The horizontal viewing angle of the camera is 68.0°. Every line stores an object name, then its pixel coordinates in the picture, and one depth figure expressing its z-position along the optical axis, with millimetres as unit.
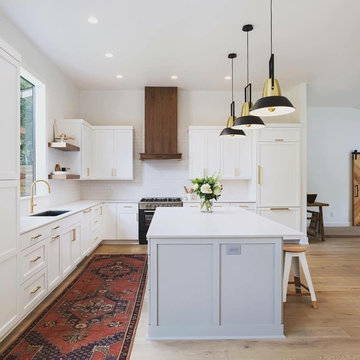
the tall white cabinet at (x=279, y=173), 5109
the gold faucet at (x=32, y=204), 3359
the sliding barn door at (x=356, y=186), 7059
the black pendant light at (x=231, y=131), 3333
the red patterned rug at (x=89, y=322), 2033
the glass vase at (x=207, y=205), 3279
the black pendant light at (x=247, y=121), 2787
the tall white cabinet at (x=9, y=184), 2084
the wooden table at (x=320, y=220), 5578
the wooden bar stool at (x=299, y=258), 2701
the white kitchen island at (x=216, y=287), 2162
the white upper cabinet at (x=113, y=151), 5355
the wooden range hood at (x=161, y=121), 5371
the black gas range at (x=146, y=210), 5078
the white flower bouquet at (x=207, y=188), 3094
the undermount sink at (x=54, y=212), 3829
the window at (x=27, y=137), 3740
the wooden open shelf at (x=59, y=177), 4141
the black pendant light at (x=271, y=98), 2047
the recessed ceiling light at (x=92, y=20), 3043
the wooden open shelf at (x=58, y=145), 4137
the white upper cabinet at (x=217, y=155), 5352
